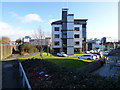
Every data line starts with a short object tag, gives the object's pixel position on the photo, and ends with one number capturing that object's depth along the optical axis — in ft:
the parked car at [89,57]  55.52
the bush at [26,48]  64.03
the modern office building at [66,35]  89.76
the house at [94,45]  145.21
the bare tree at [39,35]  57.21
